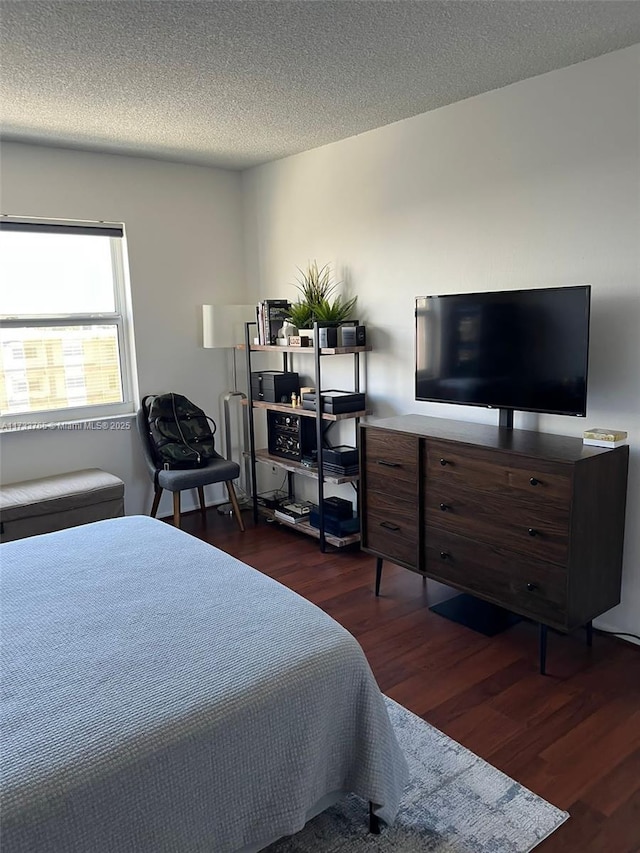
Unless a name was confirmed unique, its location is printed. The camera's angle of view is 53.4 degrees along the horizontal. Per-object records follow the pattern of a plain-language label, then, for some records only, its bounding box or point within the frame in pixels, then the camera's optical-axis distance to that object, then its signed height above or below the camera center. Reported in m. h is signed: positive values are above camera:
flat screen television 2.60 -0.13
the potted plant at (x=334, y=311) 3.82 +0.08
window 3.88 +0.04
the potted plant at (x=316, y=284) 3.99 +0.26
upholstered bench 3.44 -0.96
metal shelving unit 3.71 -0.65
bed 1.24 -0.83
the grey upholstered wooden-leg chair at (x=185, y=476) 3.96 -0.93
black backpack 4.12 -0.69
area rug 1.76 -1.42
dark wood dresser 2.44 -0.81
